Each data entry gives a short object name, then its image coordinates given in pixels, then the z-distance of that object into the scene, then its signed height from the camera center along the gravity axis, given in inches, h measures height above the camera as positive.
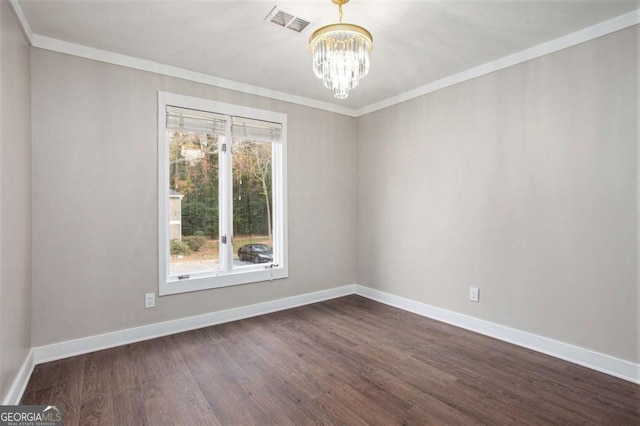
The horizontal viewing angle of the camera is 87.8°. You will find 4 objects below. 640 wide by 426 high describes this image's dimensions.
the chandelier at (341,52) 78.8 +39.0
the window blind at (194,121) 129.1 +36.2
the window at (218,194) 129.1 +7.1
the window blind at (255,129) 144.7 +36.7
